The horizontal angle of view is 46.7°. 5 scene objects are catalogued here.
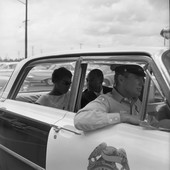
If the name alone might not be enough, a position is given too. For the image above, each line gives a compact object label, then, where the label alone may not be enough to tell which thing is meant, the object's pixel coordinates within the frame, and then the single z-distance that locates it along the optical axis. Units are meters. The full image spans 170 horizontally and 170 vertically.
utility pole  12.63
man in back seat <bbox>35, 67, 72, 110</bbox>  1.86
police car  1.22
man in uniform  1.38
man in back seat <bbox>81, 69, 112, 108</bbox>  1.94
